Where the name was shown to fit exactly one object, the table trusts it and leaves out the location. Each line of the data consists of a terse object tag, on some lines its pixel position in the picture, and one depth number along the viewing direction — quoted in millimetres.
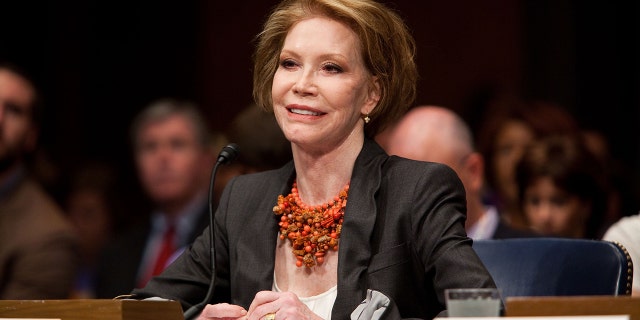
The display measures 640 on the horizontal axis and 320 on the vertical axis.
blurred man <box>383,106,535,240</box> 9312
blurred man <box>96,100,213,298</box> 10641
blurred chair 5883
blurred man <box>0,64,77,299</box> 9328
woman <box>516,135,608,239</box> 9437
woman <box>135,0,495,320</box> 5059
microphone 5227
